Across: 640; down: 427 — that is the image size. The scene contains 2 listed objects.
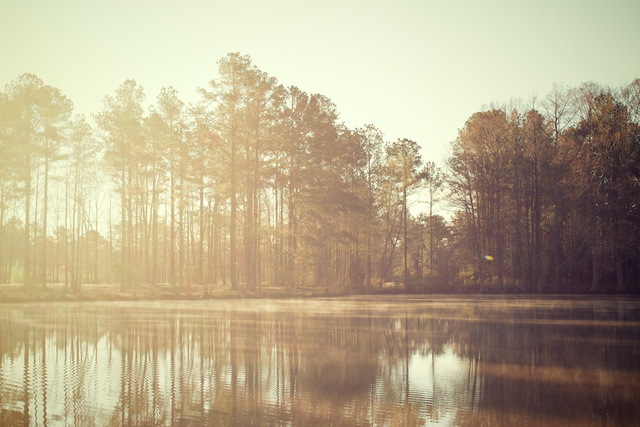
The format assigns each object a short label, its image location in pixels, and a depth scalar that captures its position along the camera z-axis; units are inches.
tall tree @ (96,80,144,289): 1776.6
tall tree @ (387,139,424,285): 2379.4
